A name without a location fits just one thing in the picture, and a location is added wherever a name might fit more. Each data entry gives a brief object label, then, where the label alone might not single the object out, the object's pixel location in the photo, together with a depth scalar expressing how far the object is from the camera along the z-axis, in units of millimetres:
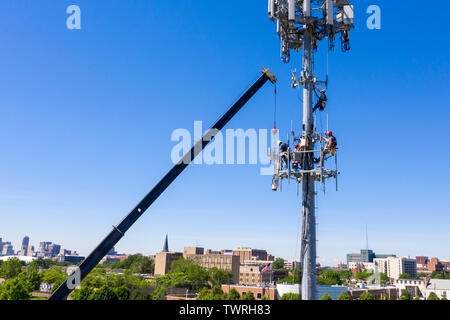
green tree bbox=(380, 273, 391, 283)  175038
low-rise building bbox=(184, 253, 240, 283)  161875
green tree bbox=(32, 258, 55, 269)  187500
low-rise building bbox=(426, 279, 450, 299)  121375
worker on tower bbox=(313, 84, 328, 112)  25859
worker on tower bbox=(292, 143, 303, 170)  24042
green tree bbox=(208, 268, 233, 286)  122625
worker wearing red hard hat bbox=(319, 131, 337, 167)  22844
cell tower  22938
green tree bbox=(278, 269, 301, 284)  122662
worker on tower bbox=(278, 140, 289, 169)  24312
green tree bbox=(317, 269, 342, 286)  135625
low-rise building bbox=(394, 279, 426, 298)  122719
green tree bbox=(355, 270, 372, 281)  188125
